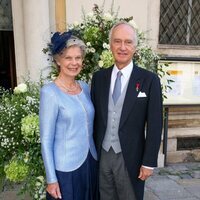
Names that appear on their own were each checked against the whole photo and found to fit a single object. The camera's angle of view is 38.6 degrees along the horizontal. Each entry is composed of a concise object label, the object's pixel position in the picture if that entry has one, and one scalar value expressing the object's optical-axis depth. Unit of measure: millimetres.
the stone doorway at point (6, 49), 4422
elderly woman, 1945
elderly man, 2068
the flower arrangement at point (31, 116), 2346
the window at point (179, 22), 4730
